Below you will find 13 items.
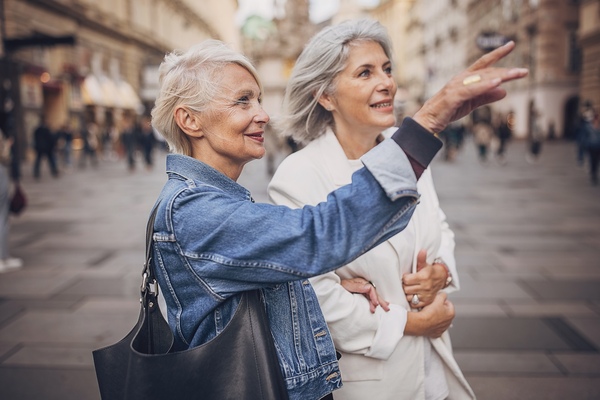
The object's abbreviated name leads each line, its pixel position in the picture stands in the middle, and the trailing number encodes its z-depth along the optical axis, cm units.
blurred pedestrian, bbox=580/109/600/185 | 1296
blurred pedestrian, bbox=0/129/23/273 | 630
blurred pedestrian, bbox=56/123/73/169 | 2036
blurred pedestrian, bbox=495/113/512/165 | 1895
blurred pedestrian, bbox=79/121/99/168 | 2192
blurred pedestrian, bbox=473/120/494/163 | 1991
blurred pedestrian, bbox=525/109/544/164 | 1902
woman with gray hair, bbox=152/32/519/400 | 122
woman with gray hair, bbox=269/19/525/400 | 188
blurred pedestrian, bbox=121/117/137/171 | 2041
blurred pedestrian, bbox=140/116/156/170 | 2050
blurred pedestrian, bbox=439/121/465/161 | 2172
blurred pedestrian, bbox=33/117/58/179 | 1700
